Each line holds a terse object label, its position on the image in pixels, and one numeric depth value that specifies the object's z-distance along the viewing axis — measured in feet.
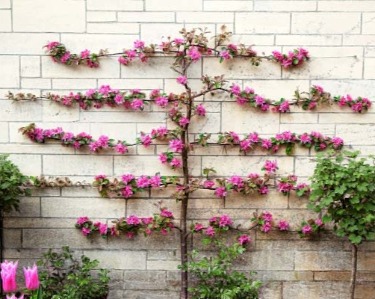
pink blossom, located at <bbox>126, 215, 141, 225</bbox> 10.17
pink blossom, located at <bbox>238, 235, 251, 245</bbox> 10.27
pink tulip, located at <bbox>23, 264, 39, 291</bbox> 5.13
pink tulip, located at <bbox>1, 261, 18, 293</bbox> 4.96
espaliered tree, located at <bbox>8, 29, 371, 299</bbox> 9.93
